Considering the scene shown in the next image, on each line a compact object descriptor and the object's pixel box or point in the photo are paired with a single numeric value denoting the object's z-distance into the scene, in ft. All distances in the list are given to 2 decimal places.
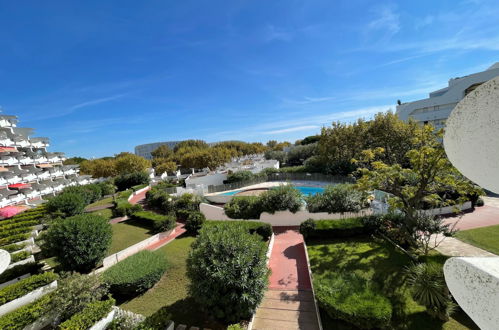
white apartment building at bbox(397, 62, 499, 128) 118.97
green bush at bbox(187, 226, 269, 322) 25.21
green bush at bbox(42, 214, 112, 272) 39.60
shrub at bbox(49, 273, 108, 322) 26.37
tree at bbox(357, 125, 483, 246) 35.99
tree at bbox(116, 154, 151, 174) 153.17
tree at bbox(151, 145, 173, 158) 310.86
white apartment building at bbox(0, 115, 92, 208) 112.16
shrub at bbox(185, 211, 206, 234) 60.64
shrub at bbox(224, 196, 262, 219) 64.23
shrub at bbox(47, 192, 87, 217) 70.13
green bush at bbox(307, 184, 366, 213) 57.93
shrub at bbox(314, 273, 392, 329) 23.59
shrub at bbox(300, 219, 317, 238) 48.19
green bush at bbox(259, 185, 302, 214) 59.47
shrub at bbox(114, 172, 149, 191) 140.56
